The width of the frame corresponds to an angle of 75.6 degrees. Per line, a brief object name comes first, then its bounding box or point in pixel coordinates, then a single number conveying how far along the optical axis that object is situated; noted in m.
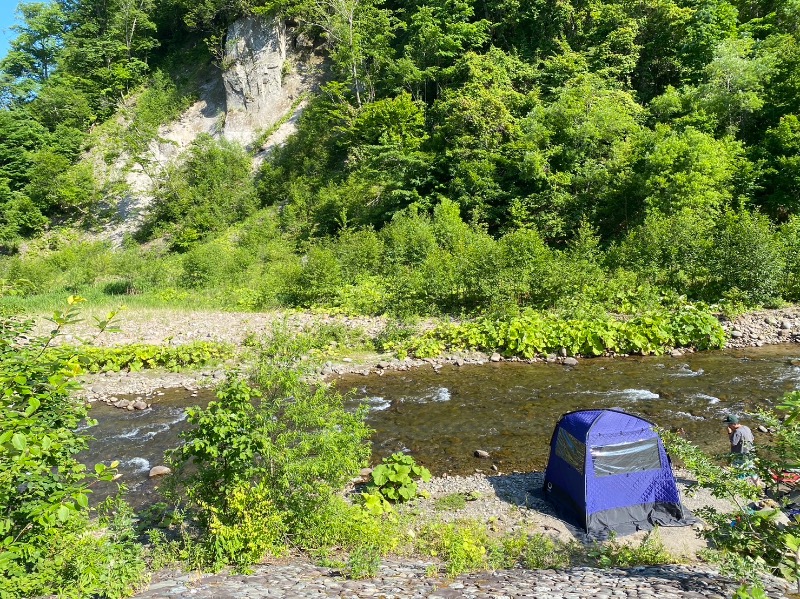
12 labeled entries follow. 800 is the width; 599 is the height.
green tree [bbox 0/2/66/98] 45.69
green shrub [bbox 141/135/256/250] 34.91
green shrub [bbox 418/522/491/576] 6.90
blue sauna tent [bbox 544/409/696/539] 8.45
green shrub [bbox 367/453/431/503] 9.26
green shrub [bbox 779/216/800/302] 18.56
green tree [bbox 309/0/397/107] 34.06
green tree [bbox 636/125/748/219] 21.03
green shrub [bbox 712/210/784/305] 18.05
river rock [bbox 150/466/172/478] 10.53
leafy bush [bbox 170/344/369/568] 6.70
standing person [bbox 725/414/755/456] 8.74
